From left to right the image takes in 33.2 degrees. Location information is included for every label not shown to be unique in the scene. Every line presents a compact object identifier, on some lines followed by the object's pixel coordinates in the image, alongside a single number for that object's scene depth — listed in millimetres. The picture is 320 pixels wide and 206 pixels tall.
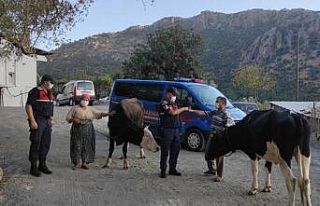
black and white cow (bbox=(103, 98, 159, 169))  11742
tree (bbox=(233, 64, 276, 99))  52750
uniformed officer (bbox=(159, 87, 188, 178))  10758
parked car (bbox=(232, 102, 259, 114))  25319
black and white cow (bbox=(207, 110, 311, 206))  8406
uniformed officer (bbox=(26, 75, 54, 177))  10406
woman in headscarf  11430
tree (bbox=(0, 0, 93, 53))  13914
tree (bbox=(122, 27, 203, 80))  30953
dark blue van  15156
